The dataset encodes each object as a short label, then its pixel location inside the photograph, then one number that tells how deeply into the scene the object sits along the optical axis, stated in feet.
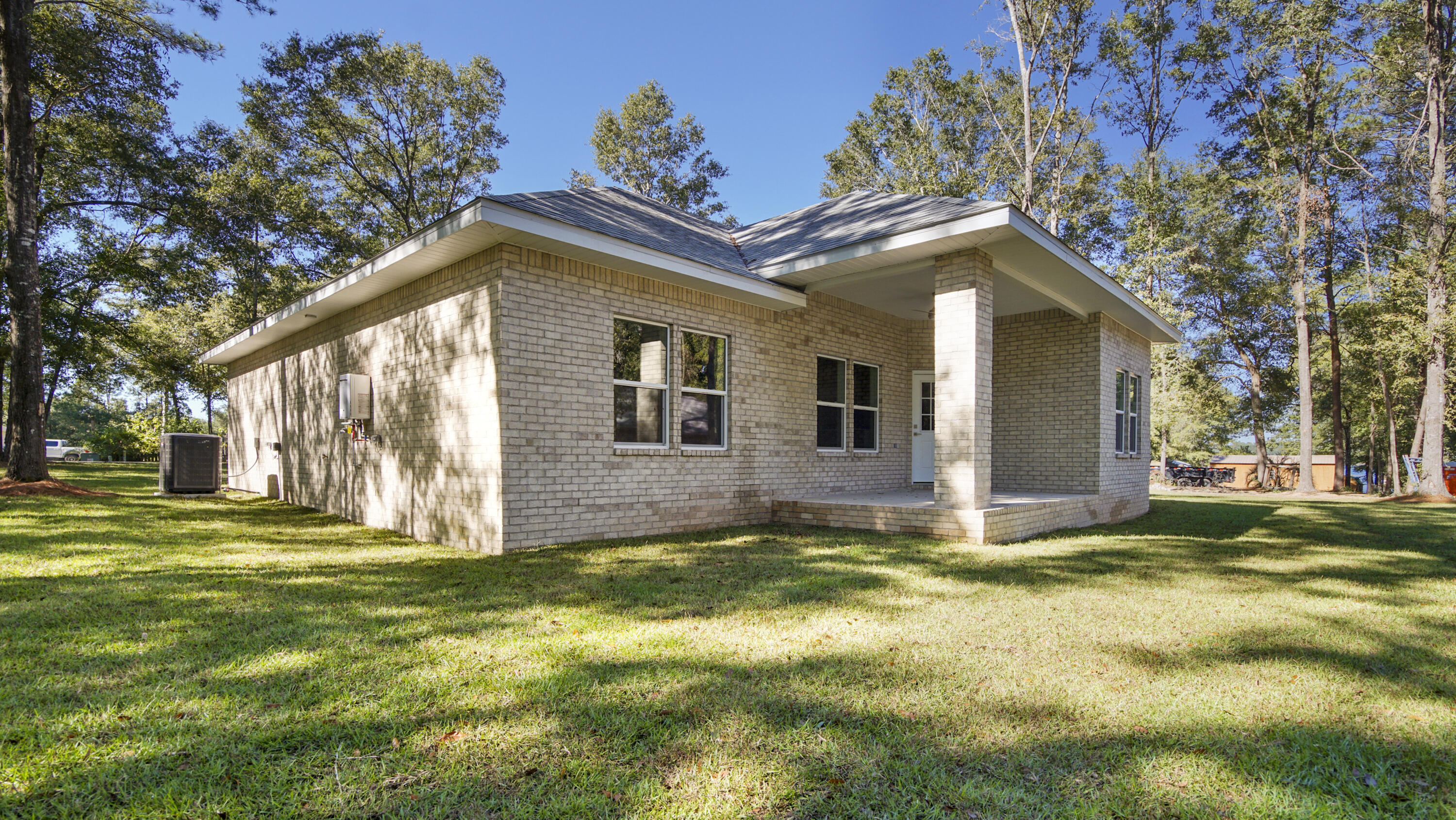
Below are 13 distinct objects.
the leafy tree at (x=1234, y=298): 71.46
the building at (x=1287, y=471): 81.56
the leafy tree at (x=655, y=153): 80.18
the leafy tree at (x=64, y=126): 34.01
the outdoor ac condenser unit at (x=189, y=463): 39.06
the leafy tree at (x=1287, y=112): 58.44
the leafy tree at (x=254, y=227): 51.62
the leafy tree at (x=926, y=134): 74.84
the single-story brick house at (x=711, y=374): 21.50
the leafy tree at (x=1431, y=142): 49.26
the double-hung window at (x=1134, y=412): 38.78
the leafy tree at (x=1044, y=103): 60.75
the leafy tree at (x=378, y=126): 60.29
